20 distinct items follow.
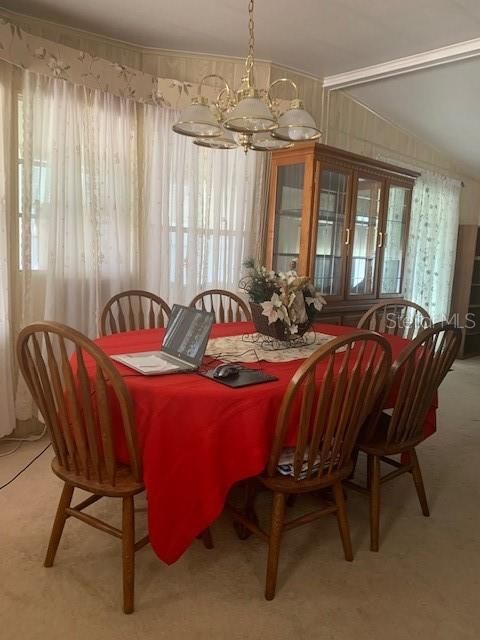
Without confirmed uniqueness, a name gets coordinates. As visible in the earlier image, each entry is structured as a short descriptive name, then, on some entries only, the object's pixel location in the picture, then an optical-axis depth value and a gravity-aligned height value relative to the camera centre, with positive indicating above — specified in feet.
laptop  5.97 -1.30
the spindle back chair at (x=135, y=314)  8.63 -1.33
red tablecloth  5.13 -2.06
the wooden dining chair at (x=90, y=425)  4.91 -1.88
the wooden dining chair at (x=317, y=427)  5.21 -1.93
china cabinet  11.54 +0.84
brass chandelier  6.22 +1.71
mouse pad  5.56 -1.48
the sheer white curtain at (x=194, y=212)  10.44 +0.80
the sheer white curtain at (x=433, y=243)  17.02 +0.54
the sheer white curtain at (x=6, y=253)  8.48 -0.25
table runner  6.83 -1.44
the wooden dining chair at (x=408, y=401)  6.26 -1.89
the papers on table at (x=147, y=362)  5.82 -1.43
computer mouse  5.73 -1.42
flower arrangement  7.17 -0.70
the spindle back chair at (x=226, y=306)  9.82 -1.26
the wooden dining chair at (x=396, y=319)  9.74 -1.61
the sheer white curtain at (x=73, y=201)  8.95 +0.78
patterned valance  8.20 +3.14
